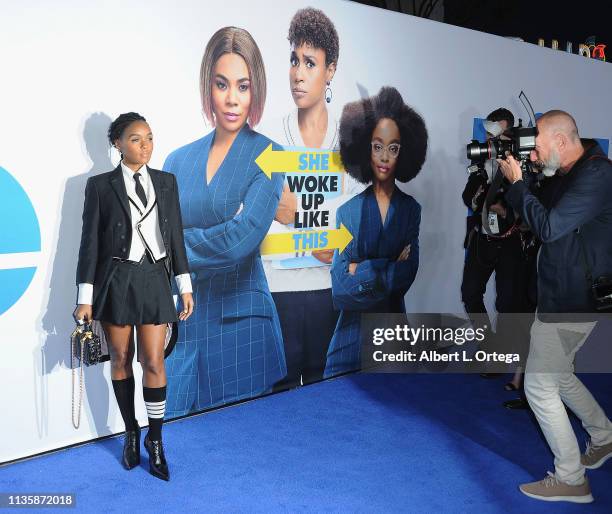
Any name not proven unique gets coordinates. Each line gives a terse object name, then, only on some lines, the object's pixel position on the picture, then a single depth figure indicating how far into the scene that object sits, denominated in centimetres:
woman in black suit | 309
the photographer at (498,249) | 438
